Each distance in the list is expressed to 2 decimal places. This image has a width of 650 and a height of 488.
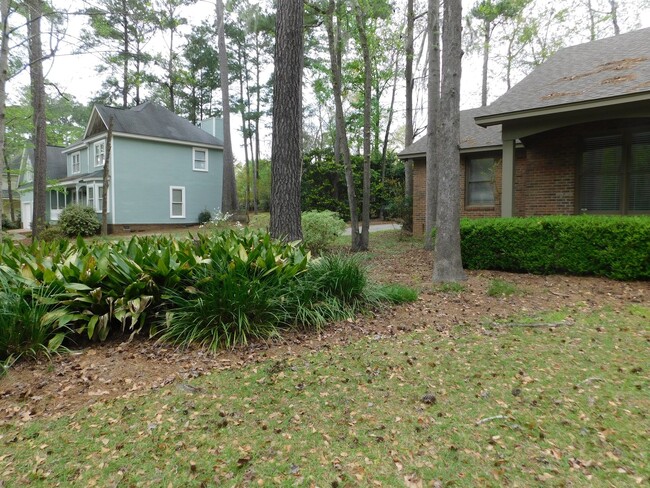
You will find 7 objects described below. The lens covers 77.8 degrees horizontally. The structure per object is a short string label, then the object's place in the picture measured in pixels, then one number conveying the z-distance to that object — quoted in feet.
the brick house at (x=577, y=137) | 25.14
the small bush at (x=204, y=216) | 75.46
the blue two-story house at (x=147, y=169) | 66.54
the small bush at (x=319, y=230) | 31.76
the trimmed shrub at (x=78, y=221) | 58.95
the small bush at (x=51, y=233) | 53.26
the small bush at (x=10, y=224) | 91.76
